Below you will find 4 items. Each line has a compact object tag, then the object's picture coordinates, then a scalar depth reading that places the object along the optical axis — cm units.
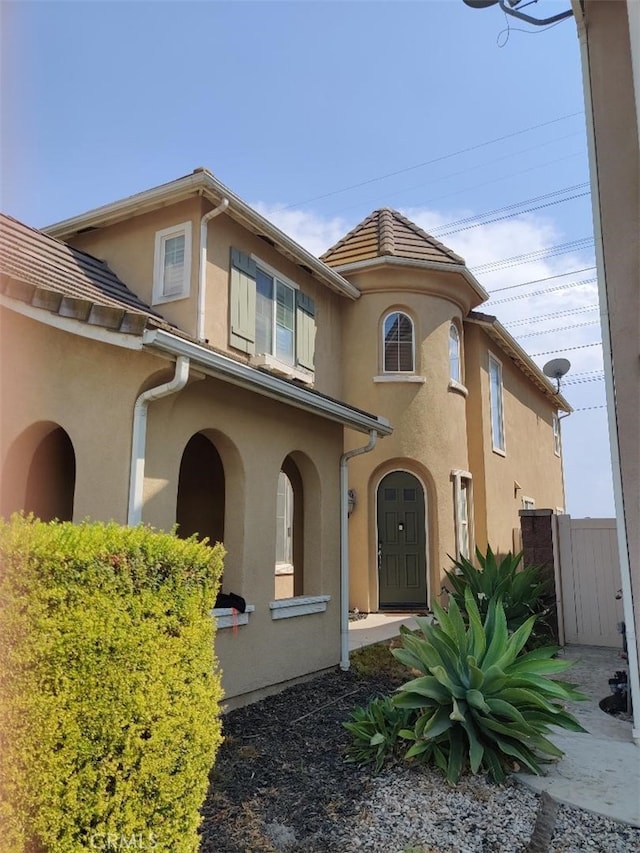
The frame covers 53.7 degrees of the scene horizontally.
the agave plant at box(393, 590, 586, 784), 473
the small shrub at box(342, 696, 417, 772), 512
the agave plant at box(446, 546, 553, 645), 888
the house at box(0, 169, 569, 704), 623
